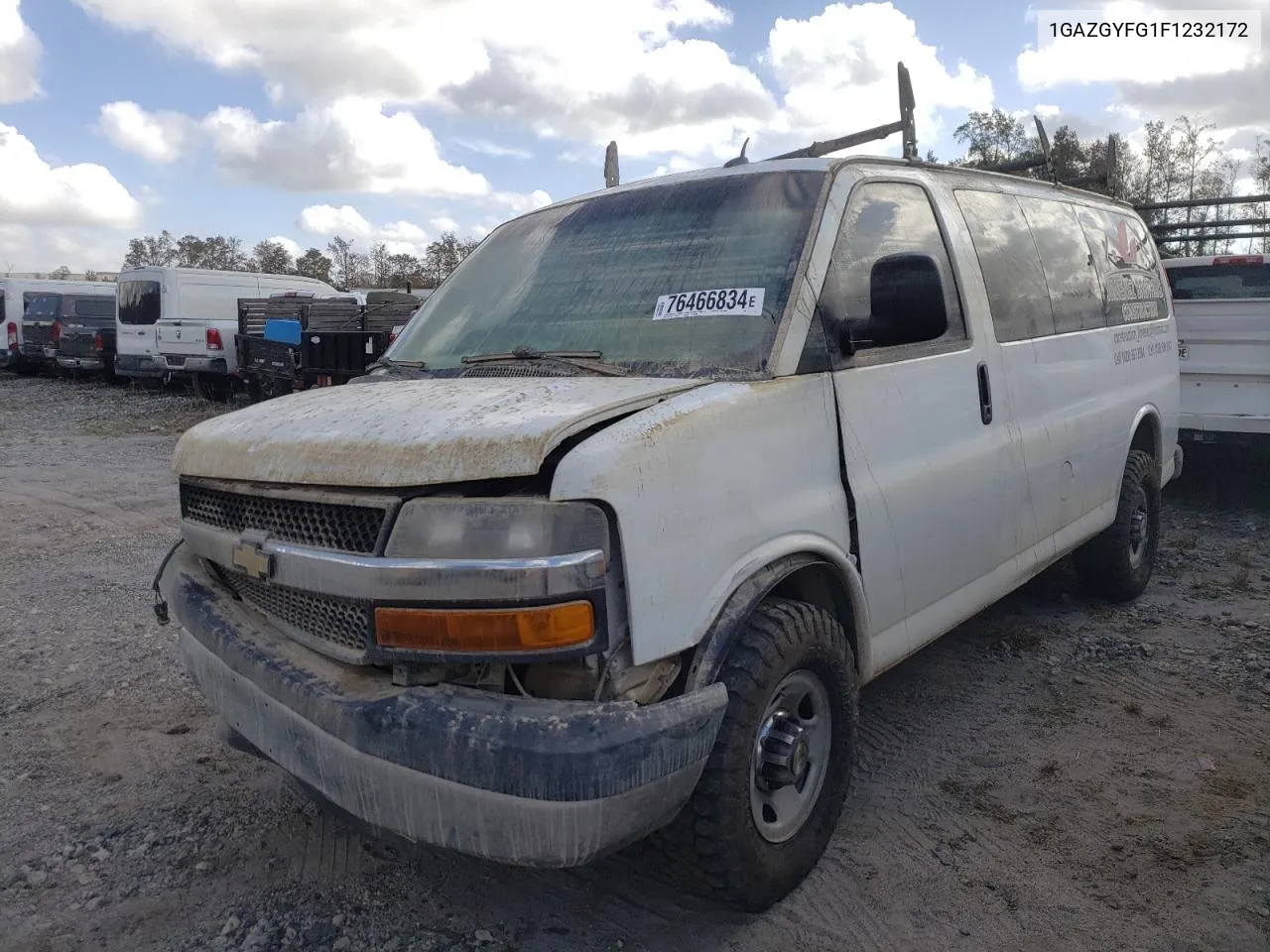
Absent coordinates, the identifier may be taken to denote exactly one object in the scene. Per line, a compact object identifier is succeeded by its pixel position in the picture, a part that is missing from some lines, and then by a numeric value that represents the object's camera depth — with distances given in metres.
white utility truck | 7.54
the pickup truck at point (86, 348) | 20.59
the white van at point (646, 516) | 2.21
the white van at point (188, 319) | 15.96
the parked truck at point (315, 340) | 11.88
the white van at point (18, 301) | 23.28
